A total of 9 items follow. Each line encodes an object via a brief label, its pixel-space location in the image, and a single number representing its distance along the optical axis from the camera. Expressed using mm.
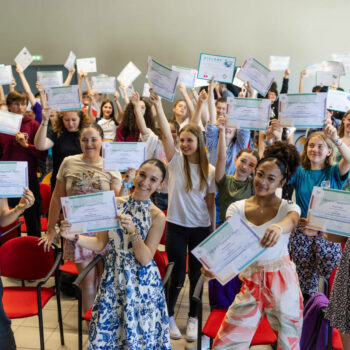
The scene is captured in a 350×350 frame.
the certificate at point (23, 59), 5676
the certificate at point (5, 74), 5340
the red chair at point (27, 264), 2736
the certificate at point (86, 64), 6121
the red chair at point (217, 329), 2184
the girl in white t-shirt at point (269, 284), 1950
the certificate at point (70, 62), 6039
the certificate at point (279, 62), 6199
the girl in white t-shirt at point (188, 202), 2840
